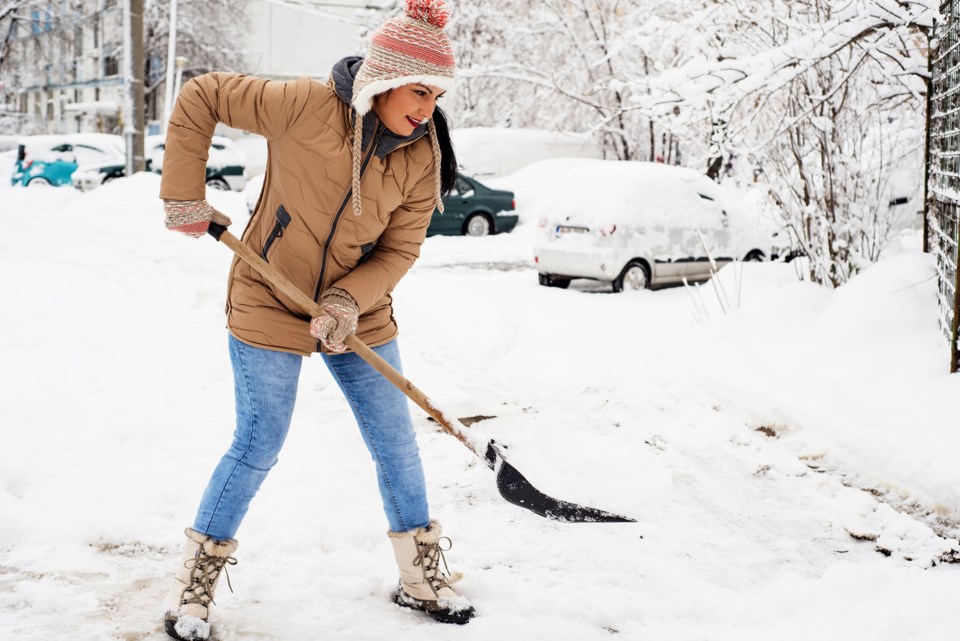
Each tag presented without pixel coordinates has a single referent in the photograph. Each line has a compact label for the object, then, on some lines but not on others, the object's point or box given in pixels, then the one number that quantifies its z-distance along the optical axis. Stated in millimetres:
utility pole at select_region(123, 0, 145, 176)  18000
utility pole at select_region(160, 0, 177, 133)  24494
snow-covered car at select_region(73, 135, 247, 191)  20172
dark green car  16031
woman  2678
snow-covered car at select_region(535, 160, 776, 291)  10445
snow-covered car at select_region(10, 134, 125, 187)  22078
